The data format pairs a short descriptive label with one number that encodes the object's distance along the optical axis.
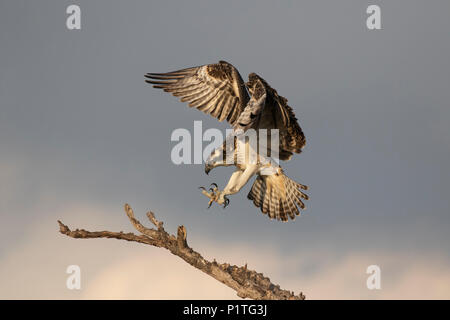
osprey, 12.87
